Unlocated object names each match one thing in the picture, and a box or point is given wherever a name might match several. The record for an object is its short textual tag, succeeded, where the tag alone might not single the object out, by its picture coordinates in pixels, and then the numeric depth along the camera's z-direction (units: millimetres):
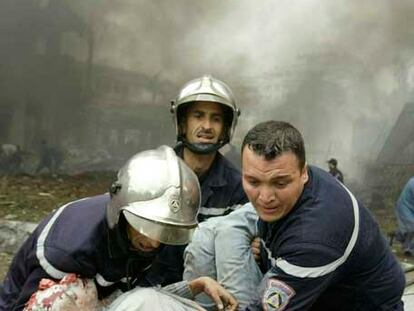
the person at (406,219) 7066
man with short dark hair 1693
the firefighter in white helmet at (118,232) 1754
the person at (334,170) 9255
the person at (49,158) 11000
